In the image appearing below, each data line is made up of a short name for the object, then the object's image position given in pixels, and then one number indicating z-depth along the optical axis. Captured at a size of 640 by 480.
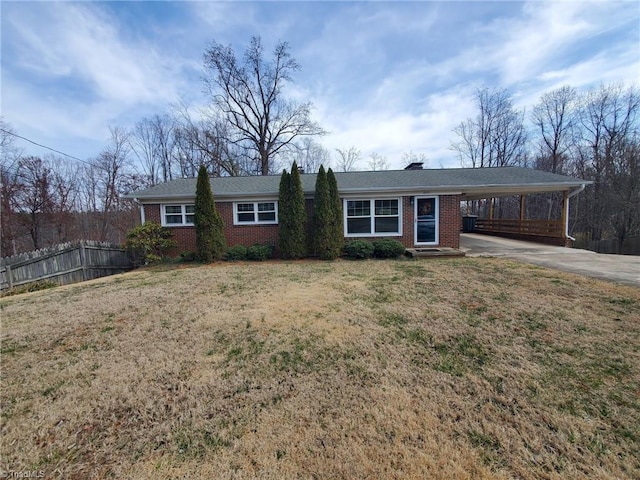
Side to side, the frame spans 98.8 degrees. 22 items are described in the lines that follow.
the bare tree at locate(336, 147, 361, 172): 29.50
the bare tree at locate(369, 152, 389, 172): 30.28
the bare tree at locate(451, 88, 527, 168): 24.16
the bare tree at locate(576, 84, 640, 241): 19.48
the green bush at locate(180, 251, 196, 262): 10.09
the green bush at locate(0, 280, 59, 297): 7.47
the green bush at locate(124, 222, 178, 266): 10.00
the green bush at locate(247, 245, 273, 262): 9.98
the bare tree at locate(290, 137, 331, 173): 27.96
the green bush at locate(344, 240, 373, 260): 9.57
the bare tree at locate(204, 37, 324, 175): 23.33
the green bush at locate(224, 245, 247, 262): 10.03
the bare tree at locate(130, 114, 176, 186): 24.09
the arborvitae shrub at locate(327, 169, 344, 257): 9.76
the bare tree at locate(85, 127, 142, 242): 21.10
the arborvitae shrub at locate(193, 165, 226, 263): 9.70
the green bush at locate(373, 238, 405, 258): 9.59
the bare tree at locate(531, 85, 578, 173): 22.69
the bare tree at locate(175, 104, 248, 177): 23.75
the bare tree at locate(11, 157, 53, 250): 14.13
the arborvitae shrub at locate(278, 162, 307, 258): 9.94
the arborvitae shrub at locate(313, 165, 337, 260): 9.65
